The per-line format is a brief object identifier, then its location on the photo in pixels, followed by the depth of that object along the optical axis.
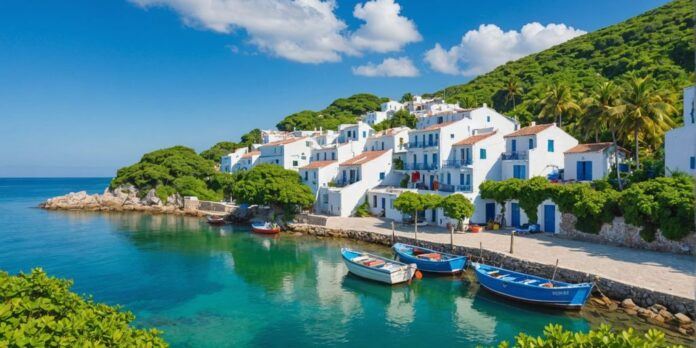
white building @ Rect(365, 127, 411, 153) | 52.81
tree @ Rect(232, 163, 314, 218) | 47.31
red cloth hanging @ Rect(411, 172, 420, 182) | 47.38
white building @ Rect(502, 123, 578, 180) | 37.53
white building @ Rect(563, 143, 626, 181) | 35.06
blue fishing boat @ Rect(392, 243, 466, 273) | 28.02
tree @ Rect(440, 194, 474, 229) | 34.12
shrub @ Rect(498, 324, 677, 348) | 6.33
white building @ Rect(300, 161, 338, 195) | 52.97
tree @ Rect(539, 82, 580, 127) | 48.97
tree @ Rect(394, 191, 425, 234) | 37.25
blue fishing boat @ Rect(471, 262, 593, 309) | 20.73
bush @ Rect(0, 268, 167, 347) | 8.05
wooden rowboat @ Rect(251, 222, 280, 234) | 46.22
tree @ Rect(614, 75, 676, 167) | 30.64
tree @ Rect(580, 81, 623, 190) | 32.53
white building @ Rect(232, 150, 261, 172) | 71.75
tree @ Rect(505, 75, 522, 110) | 73.12
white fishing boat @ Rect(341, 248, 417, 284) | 26.98
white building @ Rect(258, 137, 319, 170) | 60.98
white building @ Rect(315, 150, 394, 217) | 48.69
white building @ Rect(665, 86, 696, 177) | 27.30
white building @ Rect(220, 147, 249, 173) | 81.88
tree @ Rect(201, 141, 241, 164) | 104.12
